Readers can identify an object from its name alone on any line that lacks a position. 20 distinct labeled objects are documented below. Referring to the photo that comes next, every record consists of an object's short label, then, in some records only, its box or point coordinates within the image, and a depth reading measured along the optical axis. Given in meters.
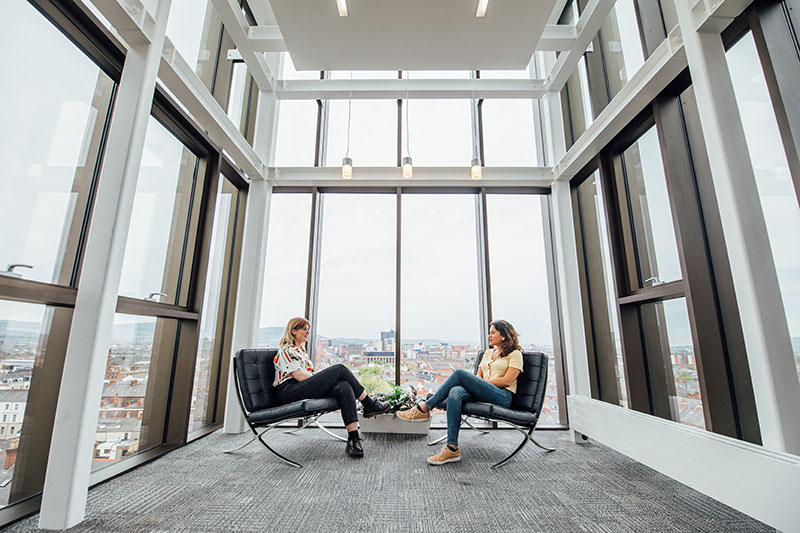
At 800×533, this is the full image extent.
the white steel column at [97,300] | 1.73
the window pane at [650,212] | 2.63
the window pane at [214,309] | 3.42
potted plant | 3.42
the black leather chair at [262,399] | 2.72
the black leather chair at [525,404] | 2.75
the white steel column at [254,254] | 3.65
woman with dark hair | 2.76
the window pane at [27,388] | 1.70
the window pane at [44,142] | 1.70
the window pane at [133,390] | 2.34
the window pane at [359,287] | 4.12
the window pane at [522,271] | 4.04
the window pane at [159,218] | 2.58
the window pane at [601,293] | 3.30
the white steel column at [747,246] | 1.66
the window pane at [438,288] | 4.08
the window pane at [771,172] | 1.80
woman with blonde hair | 2.98
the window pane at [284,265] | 4.09
